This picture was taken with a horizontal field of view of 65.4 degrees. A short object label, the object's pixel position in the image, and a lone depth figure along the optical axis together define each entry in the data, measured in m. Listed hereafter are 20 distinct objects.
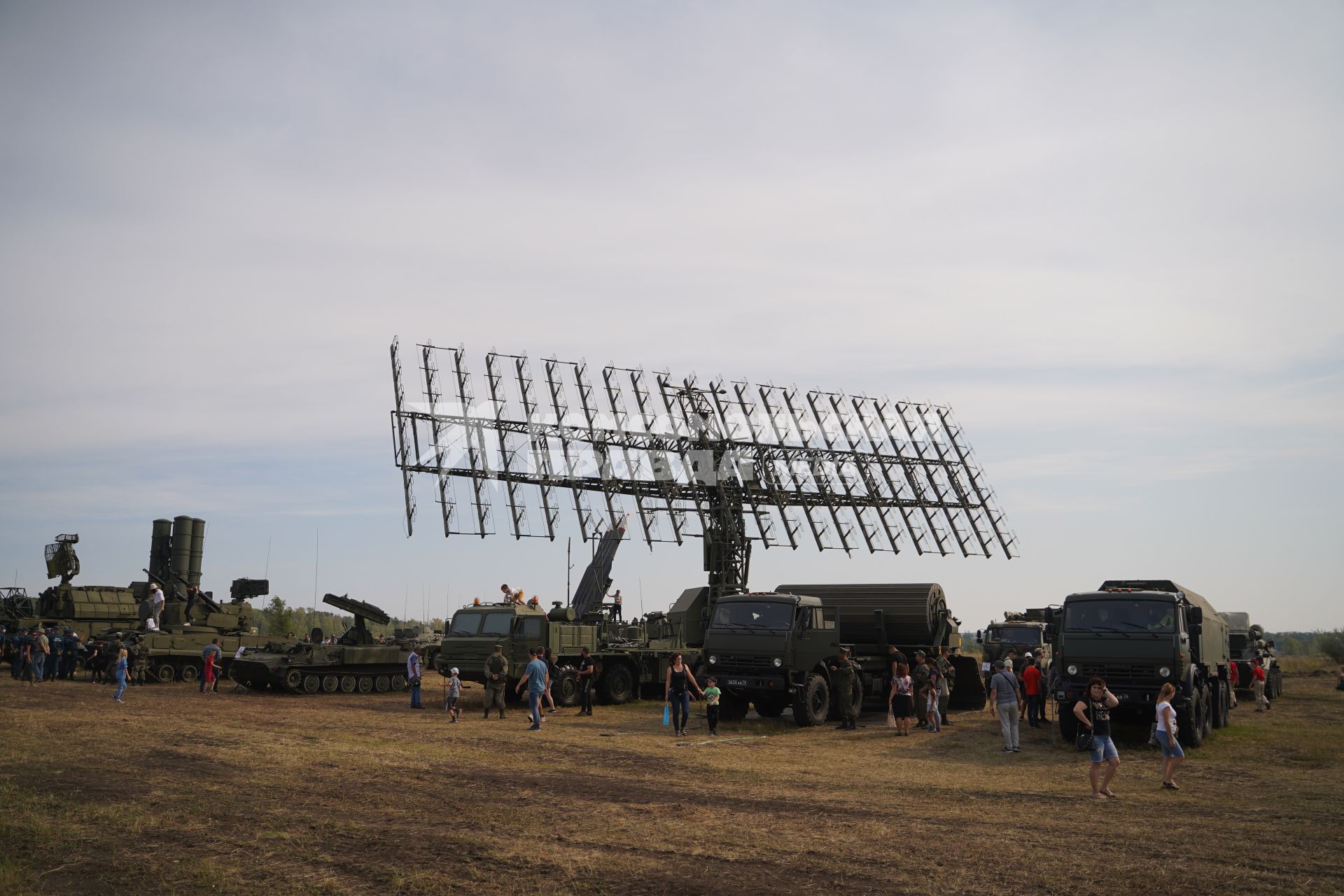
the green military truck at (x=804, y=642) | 20.91
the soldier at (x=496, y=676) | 22.51
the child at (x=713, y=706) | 19.59
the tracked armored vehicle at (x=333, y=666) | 28.36
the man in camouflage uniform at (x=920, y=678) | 22.03
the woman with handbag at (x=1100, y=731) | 12.78
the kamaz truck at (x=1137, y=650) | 17.33
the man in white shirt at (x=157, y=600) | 33.06
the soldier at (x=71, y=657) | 31.42
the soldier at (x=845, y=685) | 21.33
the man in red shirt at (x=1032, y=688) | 21.23
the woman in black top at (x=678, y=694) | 19.25
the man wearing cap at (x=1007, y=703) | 17.38
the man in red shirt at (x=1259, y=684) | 27.83
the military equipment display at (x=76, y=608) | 35.03
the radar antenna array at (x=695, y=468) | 33.16
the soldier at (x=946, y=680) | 22.22
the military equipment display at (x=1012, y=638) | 29.67
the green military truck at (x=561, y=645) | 25.48
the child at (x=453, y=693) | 21.83
